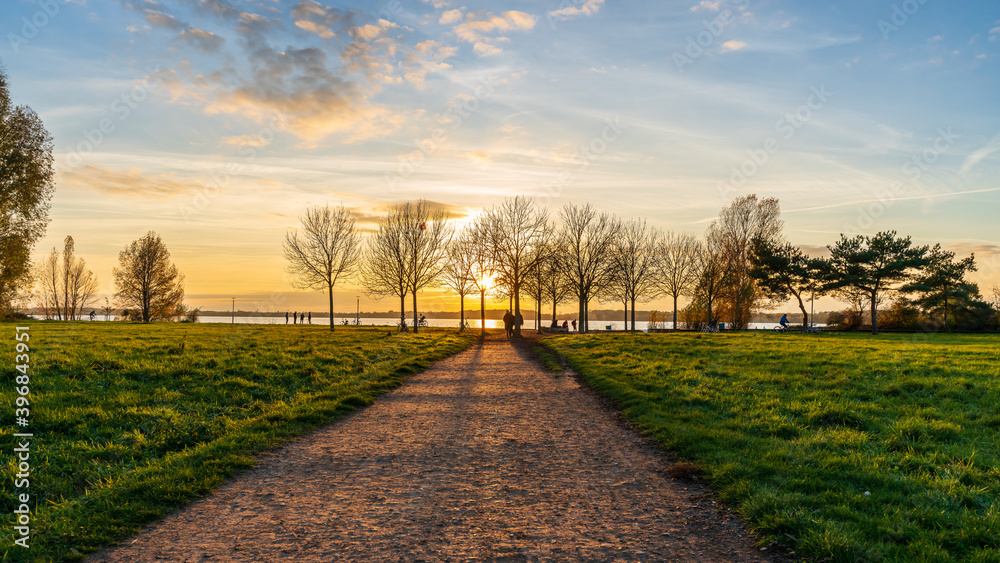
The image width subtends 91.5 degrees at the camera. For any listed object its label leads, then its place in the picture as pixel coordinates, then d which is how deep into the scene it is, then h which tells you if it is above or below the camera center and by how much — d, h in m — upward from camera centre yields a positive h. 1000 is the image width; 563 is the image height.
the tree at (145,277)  60.41 +2.85
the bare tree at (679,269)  54.72 +3.03
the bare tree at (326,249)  43.06 +4.42
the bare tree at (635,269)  51.16 +2.92
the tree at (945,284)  47.16 +0.98
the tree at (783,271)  48.22 +2.43
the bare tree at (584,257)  44.34 +3.63
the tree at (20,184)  31.17 +7.64
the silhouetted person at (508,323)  39.28 -2.09
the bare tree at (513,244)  40.41 +4.44
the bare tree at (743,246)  51.69 +5.30
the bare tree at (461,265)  43.38 +2.91
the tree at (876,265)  44.25 +2.70
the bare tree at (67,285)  72.94 +2.39
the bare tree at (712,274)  51.97 +2.32
